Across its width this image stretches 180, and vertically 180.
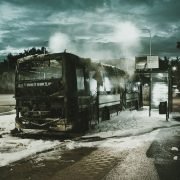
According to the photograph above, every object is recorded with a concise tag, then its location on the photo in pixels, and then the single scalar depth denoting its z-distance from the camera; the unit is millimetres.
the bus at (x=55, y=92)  9766
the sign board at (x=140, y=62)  21693
